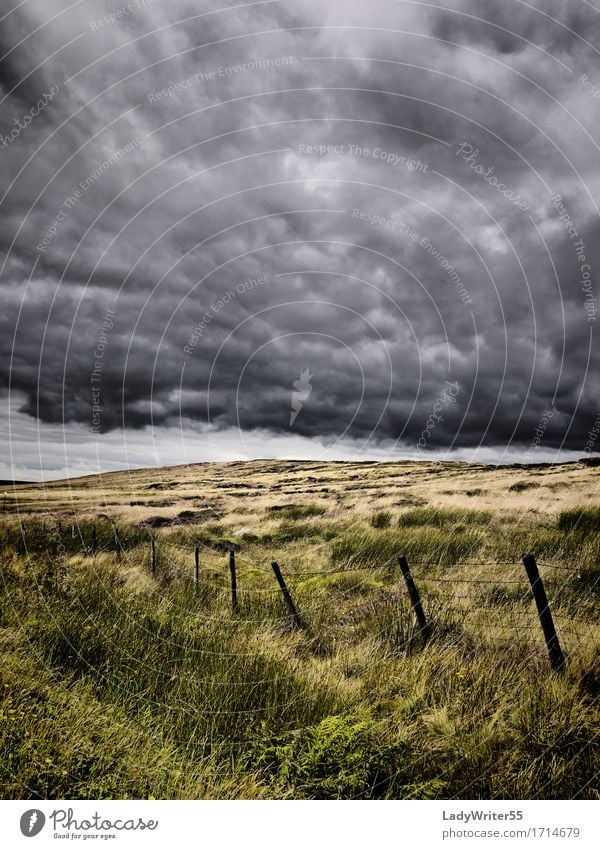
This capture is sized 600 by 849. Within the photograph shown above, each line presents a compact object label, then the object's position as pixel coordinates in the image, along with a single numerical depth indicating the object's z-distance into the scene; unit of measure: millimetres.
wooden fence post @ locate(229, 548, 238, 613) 9462
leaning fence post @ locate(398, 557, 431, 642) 6781
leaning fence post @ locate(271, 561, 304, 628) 8018
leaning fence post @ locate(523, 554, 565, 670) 5426
